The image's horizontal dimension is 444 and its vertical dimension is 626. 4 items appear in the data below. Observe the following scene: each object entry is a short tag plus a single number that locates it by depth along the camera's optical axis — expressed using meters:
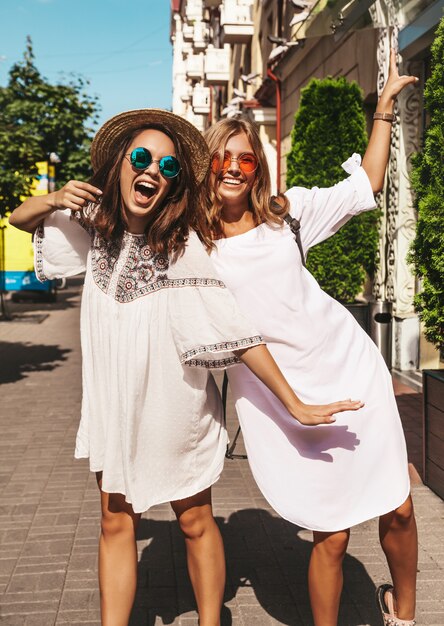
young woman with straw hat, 2.76
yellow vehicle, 24.20
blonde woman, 2.87
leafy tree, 24.53
